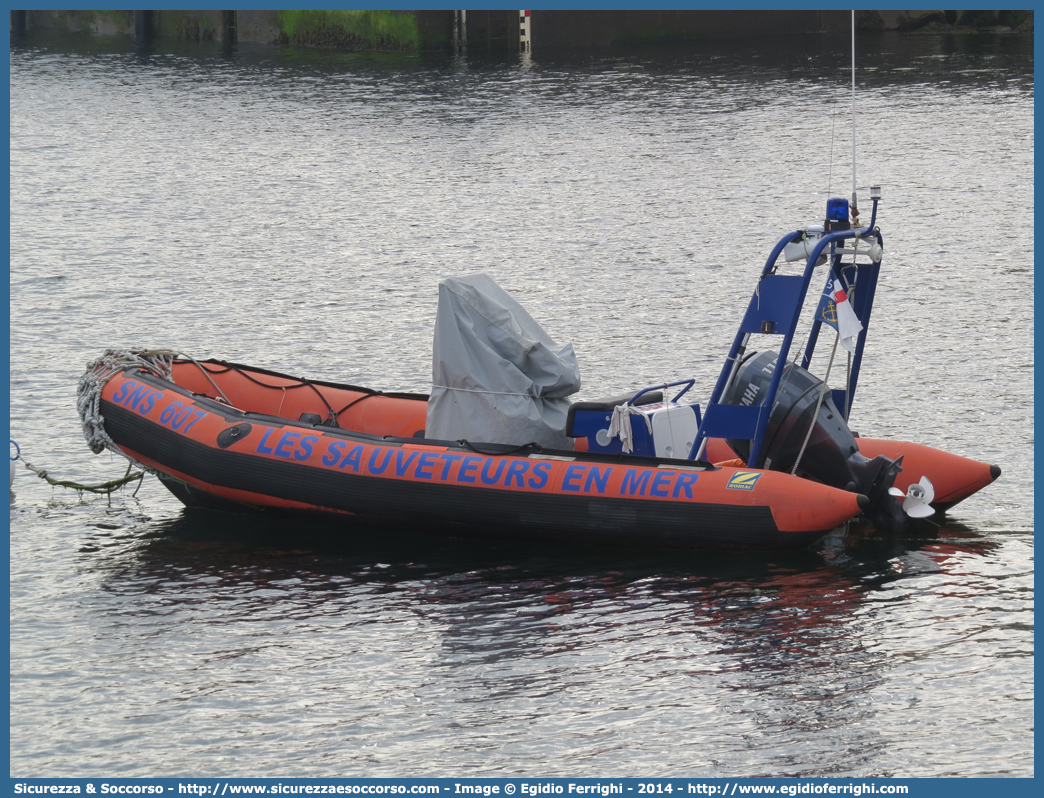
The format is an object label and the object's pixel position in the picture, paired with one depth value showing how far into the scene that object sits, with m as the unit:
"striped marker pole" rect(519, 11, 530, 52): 68.62
